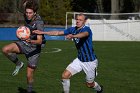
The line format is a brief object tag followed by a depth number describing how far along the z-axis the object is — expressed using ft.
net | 144.56
